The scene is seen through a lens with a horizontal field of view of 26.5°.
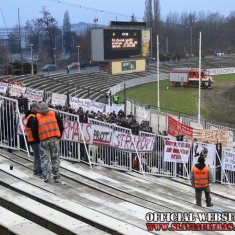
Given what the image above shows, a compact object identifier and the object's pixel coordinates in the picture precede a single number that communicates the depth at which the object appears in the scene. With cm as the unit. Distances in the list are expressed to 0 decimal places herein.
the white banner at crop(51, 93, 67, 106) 2639
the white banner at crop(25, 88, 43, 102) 2403
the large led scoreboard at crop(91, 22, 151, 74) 6084
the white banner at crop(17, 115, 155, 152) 1343
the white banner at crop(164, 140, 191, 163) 1484
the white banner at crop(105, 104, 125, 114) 2526
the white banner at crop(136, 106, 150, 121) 2644
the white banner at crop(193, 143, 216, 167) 1539
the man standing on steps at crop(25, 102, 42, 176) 1009
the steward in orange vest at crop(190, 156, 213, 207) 1149
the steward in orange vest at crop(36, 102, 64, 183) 982
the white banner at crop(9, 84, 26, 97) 2507
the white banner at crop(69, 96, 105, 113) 2452
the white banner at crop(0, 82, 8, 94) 2579
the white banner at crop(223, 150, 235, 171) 1557
